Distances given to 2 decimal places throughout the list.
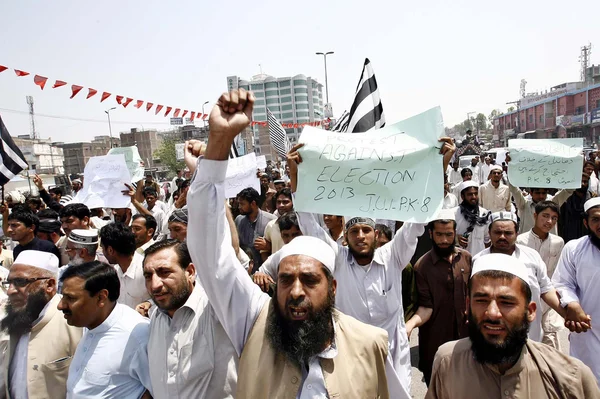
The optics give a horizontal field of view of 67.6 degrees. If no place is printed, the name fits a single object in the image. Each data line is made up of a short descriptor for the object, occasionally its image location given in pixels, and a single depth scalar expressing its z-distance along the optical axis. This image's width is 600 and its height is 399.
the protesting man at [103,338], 2.36
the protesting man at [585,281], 3.09
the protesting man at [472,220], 5.70
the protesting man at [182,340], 2.09
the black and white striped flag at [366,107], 4.13
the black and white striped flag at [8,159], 5.34
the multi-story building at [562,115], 52.03
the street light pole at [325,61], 33.81
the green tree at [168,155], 68.09
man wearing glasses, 2.61
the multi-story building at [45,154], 61.67
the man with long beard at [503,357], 1.81
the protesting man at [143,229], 4.78
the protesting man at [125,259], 3.67
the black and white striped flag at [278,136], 9.42
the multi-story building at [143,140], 97.12
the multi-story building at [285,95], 109.71
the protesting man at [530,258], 3.27
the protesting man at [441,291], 3.55
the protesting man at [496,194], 7.74
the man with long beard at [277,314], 1.77
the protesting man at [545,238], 4.48
